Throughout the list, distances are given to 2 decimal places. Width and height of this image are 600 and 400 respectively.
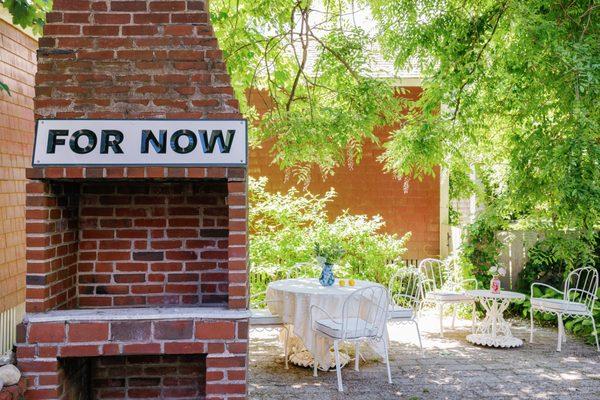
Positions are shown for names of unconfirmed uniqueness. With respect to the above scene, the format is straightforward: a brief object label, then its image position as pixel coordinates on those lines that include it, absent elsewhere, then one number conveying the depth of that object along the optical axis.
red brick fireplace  3.75
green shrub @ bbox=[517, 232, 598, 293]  8.42
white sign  3.72
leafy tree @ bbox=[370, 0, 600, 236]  4.85
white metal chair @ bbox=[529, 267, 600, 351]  6.84
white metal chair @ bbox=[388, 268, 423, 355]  6.20
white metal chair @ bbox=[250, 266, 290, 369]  6.01
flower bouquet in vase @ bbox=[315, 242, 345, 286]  6.24
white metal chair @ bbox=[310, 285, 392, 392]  5.38
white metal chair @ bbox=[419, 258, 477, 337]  7.42
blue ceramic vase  6.25
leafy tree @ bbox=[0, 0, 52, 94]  4.47
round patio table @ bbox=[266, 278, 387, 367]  5.73
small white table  6.92
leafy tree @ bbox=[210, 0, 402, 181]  6.84
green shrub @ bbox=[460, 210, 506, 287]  8.86
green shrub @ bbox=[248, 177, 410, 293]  8.41
